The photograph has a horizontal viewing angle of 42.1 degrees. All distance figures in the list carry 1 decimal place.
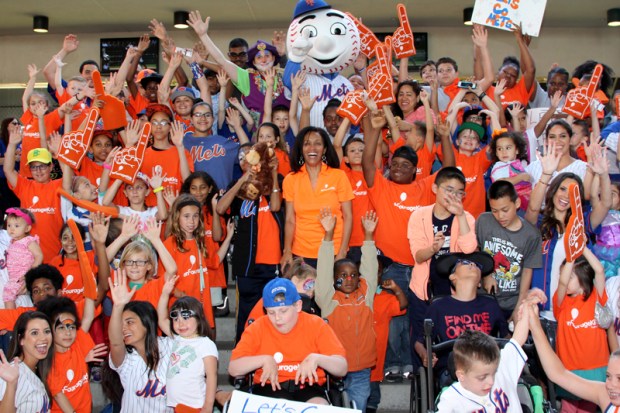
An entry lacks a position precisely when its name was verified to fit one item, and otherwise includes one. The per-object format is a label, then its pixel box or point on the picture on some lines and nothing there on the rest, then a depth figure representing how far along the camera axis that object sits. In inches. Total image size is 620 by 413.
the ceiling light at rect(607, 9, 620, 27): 484.1
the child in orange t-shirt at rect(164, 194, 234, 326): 251.4
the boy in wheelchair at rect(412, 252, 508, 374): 207.6
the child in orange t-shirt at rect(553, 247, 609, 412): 217.9
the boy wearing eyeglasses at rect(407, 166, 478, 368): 232.7
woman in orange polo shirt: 260.7
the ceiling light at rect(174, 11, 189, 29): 483.2
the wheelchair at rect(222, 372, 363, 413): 189.3
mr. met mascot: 320.8
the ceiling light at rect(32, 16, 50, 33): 494.3
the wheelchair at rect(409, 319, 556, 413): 178.1
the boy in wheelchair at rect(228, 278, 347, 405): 187.8
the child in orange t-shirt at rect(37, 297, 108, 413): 211.9
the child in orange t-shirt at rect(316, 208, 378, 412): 227.9
